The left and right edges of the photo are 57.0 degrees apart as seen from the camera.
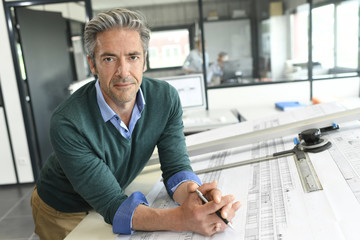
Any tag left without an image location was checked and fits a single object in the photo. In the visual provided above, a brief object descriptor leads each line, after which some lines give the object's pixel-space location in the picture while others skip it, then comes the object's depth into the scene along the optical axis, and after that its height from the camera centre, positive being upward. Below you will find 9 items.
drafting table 0.67 -0.36
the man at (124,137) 0.83 -0.23
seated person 4.24 -0.27
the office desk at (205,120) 2.95 -0.64
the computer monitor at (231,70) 4.30 -0.26
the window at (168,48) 5.13 +0.11
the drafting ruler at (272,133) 1.12 -0.30
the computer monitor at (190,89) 3.36 -0.35
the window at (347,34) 4.12 +0.07
